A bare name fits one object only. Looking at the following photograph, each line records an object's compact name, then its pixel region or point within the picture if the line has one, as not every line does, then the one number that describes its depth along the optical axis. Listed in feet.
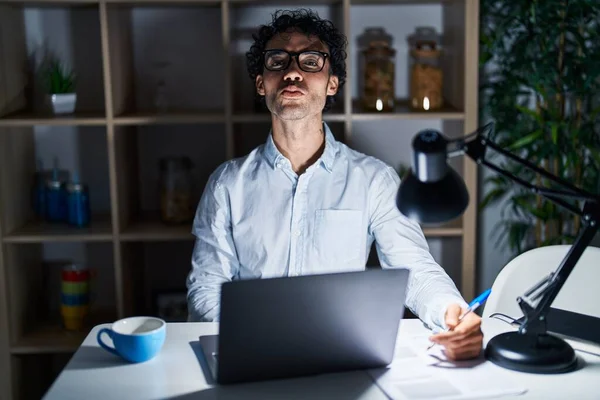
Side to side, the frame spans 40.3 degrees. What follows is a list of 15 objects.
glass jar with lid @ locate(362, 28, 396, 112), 9.70
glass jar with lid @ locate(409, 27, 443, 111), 9.81
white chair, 6.90
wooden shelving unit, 9.41
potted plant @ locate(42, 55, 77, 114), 9.73
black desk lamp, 4.77
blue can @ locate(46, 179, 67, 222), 10.15
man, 7.96
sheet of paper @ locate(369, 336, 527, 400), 4.78
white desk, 4.78
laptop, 4.73
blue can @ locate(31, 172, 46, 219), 10.32
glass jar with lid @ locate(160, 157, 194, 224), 10.03
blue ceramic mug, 5.21
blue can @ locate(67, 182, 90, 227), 9.96
